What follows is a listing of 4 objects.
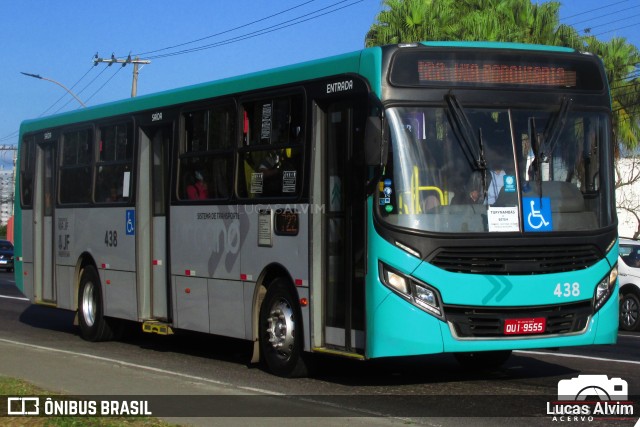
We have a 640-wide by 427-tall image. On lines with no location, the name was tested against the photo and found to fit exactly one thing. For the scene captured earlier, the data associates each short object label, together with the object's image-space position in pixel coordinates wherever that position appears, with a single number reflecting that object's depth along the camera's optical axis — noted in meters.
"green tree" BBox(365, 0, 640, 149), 33.38
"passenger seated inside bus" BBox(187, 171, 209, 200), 14.05
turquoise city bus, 10.67
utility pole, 46.22
